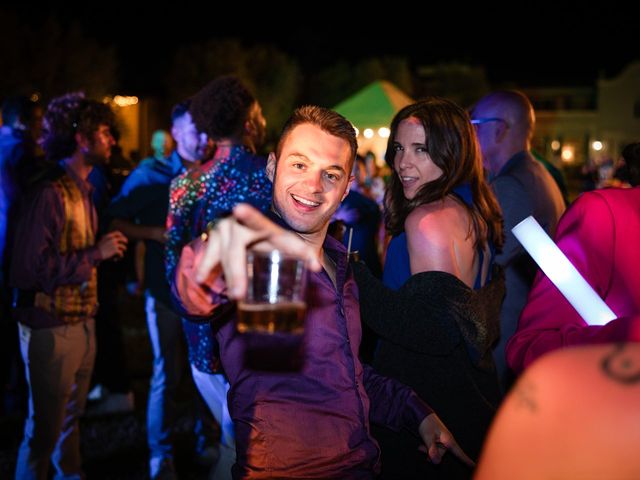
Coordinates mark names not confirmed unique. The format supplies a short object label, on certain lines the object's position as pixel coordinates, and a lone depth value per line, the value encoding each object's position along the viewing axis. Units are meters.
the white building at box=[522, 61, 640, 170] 60.50
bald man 4.03
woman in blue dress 2.48
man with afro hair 3.29
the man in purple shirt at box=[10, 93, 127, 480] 3.40
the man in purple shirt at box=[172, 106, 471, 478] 1.92
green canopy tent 12.31
